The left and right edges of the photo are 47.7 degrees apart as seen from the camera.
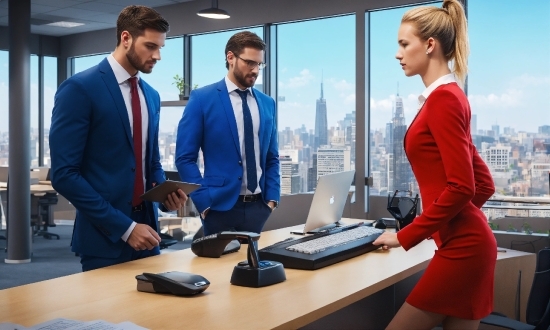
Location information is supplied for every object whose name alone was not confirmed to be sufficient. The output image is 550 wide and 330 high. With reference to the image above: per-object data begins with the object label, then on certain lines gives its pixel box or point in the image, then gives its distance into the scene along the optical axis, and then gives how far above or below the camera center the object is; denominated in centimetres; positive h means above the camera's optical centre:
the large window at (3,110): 1002 +72
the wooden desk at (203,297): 158 -41
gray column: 703 +25
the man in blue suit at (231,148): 314 +4
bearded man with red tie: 216 +3
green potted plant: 782 +89
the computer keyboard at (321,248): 222 -35
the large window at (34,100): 1049 +92
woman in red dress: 171 -8
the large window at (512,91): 543 +59
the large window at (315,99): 664 +63
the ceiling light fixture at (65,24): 940 +200
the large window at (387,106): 621 +51
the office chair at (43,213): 870 -84
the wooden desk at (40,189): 847 -47
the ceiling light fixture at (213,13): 627 +144
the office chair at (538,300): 266 -62
